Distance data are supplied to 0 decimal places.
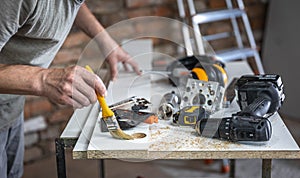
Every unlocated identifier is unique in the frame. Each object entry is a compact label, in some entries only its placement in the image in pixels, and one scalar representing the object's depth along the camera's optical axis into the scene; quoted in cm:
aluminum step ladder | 245
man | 105
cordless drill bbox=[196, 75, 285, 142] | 107
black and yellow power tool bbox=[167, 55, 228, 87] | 138
